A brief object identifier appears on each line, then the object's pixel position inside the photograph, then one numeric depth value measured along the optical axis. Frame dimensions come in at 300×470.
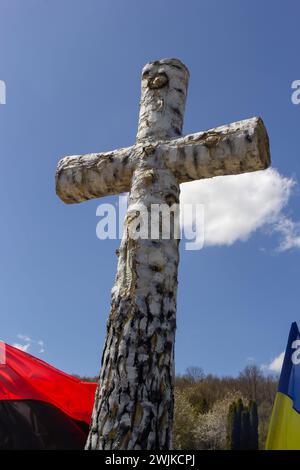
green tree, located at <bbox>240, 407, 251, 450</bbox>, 43.28
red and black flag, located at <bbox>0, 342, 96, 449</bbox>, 4.62
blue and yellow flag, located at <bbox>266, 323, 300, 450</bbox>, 4.89
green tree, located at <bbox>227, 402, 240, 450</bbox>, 43.28
